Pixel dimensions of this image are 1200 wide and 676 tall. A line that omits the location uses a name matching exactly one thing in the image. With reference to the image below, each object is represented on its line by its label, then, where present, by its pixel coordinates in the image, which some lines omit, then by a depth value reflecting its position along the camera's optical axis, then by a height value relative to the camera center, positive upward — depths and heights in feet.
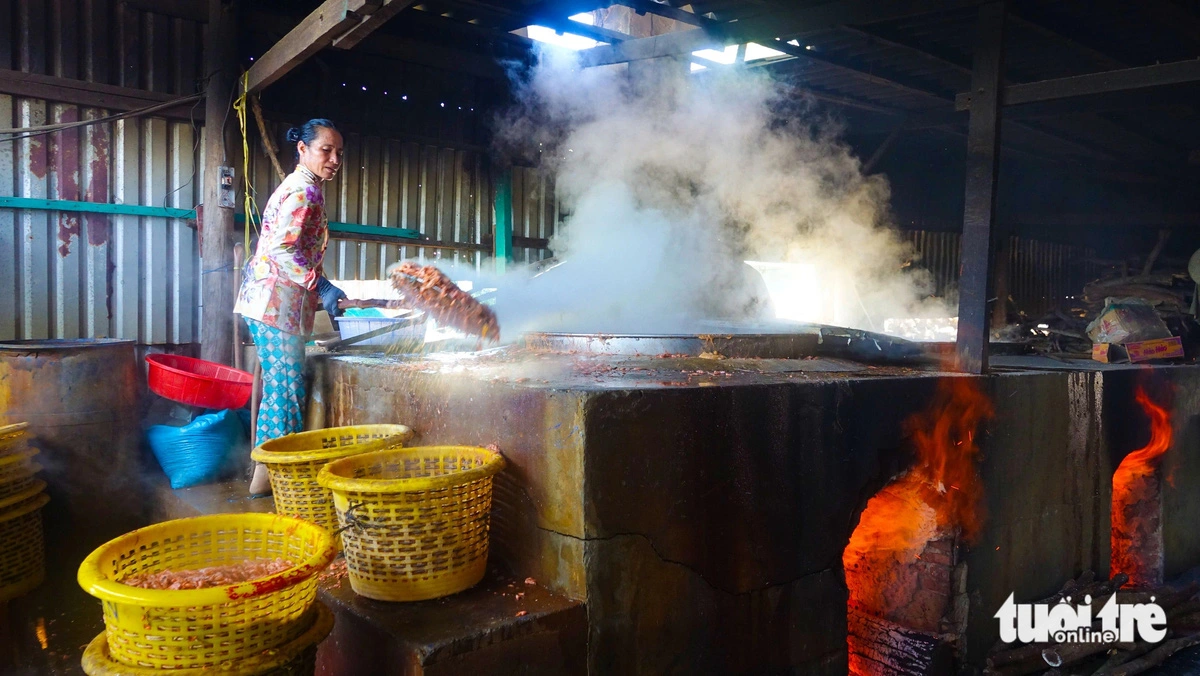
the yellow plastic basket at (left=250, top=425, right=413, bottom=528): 10.86 -2.90
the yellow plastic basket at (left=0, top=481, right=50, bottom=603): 13.30 -4.96
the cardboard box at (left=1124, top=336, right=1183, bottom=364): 20.71 -1.13
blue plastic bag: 16.76 -3.86
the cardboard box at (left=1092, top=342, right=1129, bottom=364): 20.67 -1.28
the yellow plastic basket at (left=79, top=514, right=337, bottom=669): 6.89 -3.23
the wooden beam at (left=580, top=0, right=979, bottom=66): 15.65 +7.18
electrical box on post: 20.36 +2.71
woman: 13.98 +0.60
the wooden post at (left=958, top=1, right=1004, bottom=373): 15.12 +2.49
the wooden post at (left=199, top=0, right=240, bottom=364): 20.48 +2.22
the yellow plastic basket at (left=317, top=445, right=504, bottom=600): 9.12 -3.10
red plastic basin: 16.22 -2.36
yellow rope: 20.35 +3.19
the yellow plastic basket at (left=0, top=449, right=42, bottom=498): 13.55 -3.71
